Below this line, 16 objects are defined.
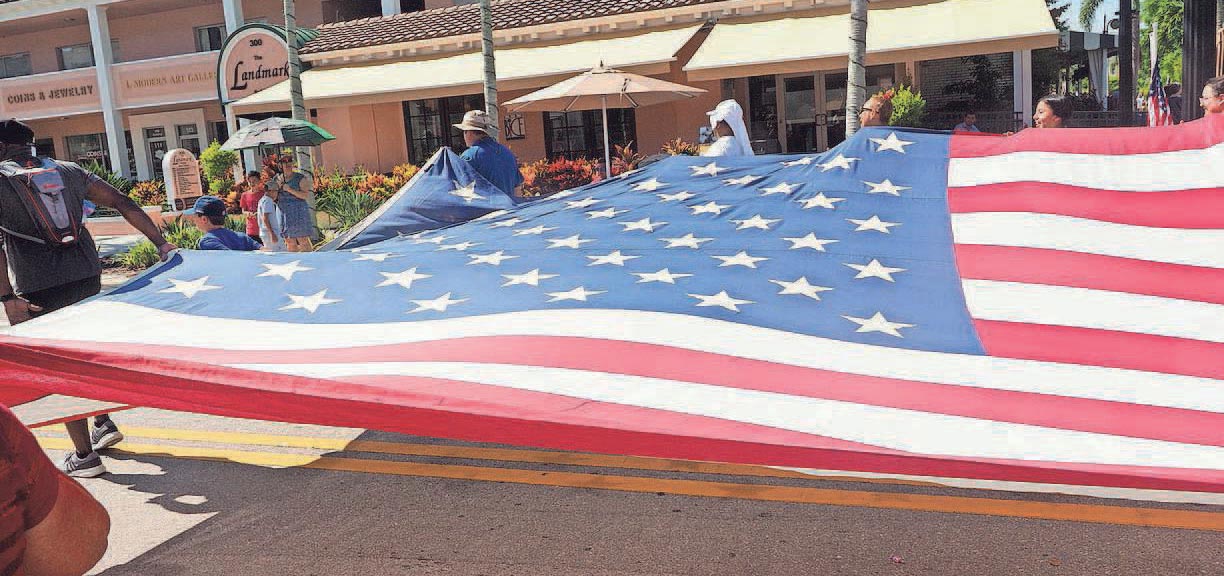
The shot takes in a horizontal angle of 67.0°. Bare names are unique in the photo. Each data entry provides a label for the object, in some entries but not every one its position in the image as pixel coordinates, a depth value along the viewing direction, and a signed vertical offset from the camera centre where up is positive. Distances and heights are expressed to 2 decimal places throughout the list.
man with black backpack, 4.70 -0.23
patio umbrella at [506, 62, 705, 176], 12.71 +0.69
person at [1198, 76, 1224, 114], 5.67 -0.03
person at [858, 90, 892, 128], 6.46 +0.06
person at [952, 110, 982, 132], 13.83 -0.16
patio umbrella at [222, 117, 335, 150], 13.48 +0.50
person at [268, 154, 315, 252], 10.29 -0.39
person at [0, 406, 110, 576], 1.62 -0.60
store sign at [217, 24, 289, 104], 22.16 +2.57
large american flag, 2.69 -0.67
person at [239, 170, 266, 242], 11.90 -0.39
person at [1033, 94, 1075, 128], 6.51 -0.04
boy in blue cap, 5.27 -0.30
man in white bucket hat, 6.37 -0.03
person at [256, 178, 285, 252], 10.22 -0.57
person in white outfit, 6.98 +0.01
